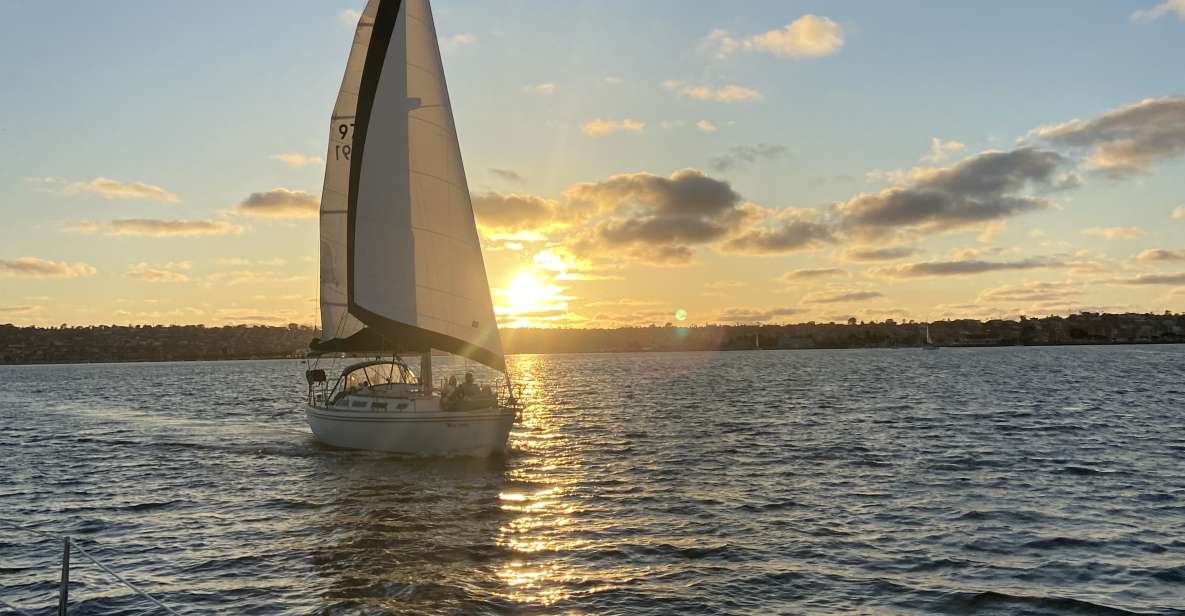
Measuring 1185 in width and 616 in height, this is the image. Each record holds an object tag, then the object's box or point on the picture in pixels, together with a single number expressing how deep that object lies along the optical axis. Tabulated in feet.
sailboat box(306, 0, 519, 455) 98.89
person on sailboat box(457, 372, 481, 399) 96.89
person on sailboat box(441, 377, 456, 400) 96.10
